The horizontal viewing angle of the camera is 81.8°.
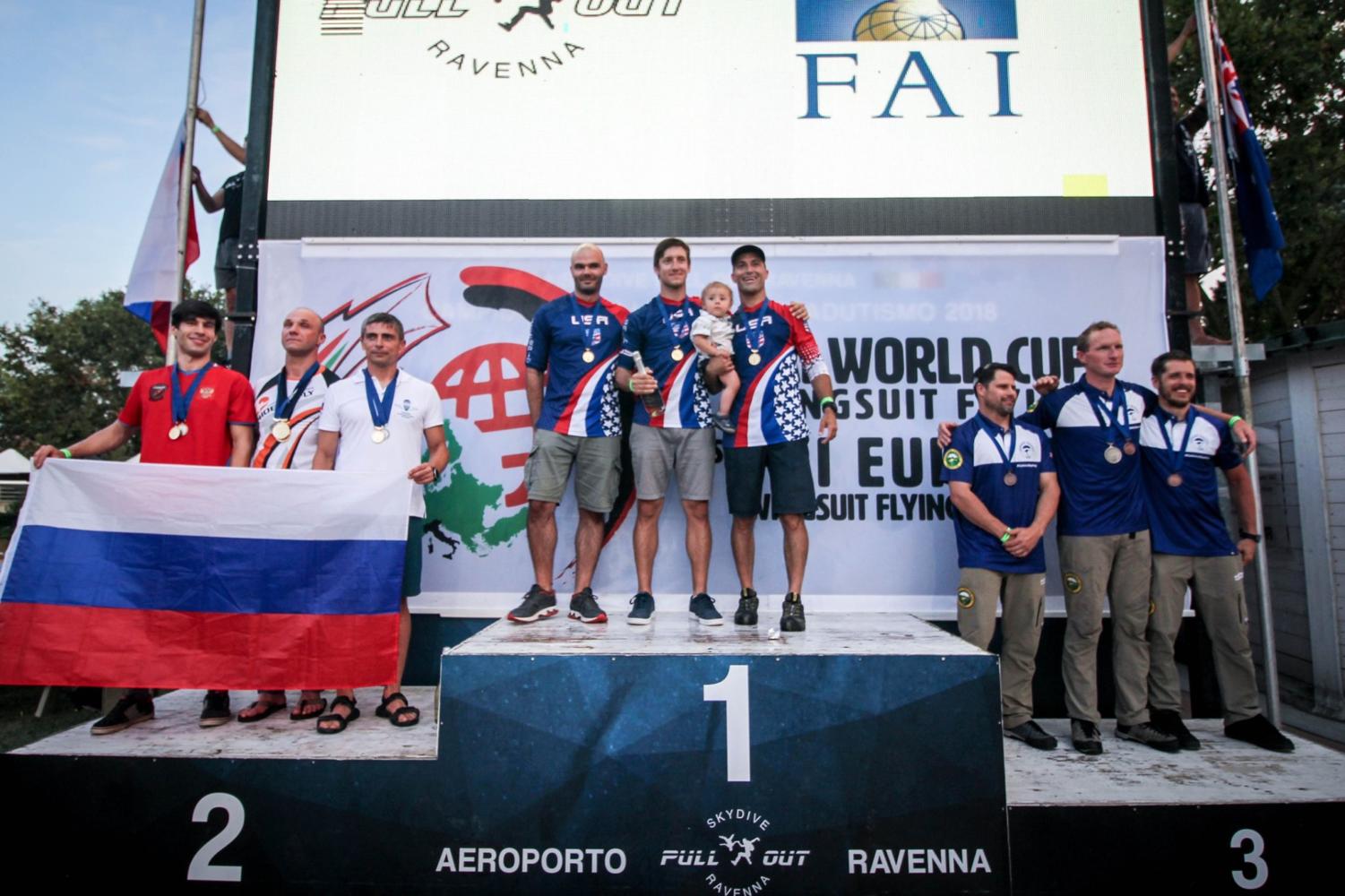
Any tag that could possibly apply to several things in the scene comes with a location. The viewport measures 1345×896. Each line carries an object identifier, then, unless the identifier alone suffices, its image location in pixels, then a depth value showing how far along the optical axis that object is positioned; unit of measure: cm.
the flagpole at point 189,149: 431
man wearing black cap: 363
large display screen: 431
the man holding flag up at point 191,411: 348
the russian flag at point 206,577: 322
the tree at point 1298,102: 1092
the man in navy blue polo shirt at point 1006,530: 353
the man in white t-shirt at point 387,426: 350
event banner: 412
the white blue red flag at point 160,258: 446
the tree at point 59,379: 2514
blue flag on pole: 433
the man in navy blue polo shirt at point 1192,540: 354
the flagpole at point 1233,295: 374
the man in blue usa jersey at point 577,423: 376
